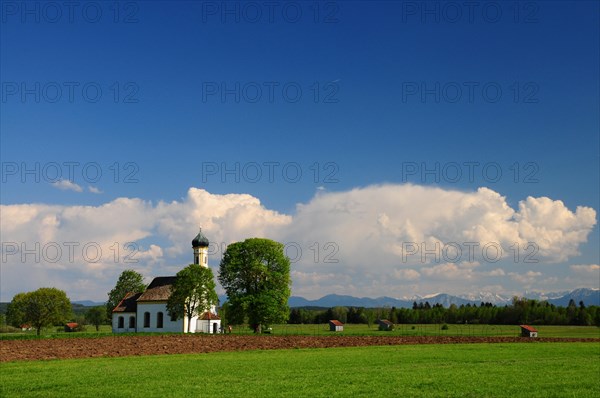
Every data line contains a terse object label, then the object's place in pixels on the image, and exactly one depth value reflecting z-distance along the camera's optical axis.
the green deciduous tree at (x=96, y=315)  145.75
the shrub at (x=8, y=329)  143.88
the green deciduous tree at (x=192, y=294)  87.50
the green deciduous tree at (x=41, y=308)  109.38
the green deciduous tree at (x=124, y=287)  118.26
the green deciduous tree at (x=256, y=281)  84.19
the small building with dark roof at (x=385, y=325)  132.60
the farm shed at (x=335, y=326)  125.43
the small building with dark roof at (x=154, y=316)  94.12
